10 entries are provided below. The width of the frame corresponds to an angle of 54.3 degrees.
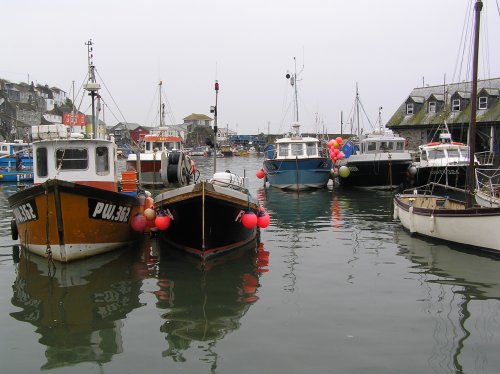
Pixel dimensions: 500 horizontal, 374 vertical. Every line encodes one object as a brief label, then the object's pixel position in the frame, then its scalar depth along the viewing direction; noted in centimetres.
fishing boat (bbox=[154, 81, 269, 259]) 1086
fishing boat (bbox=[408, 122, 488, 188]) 2628
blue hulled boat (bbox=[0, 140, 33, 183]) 3466
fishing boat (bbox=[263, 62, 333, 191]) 2855
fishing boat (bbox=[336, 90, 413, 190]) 2745
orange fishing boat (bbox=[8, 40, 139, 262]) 1066
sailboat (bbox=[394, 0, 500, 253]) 1136
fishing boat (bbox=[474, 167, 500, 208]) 1375
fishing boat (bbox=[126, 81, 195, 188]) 1898
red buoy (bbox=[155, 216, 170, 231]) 1151
